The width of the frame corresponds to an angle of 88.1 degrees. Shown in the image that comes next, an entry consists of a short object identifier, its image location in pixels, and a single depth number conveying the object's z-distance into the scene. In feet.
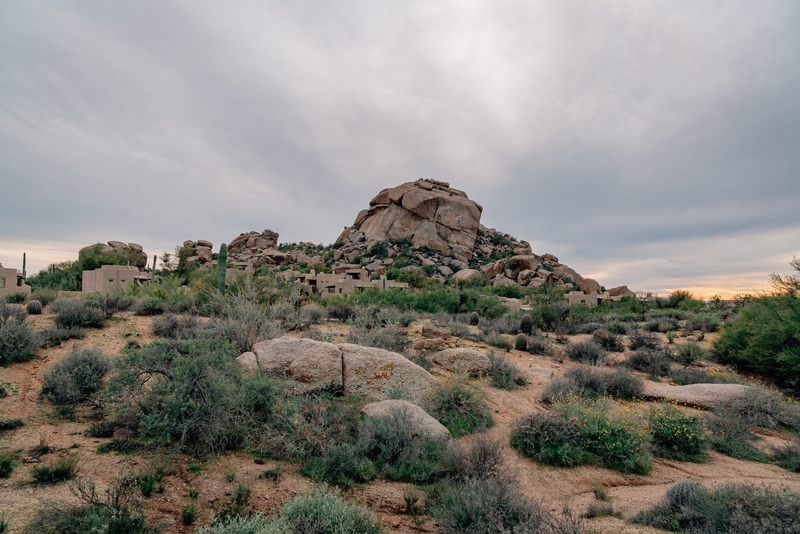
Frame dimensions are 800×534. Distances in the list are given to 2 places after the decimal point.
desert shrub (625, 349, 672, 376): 39.99
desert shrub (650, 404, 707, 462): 23.86
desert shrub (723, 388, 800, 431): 28.04
